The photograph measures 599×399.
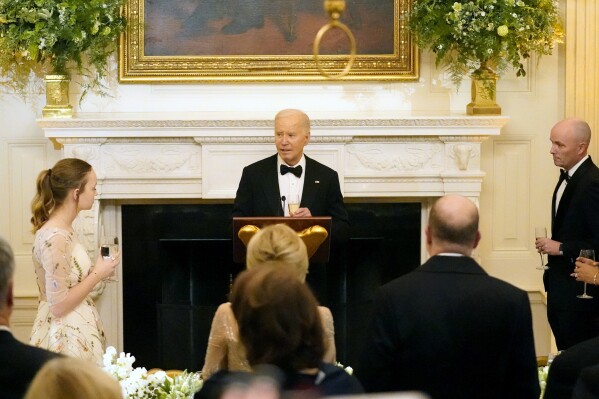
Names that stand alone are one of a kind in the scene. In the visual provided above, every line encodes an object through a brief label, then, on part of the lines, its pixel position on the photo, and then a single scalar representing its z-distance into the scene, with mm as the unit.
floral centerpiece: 6355
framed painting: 11033
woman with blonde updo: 5121
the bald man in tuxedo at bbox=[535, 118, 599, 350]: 8788
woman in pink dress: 7225
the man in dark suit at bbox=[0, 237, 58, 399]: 4115
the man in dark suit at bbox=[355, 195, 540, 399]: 5116
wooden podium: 7520
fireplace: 10635
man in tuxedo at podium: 9032
